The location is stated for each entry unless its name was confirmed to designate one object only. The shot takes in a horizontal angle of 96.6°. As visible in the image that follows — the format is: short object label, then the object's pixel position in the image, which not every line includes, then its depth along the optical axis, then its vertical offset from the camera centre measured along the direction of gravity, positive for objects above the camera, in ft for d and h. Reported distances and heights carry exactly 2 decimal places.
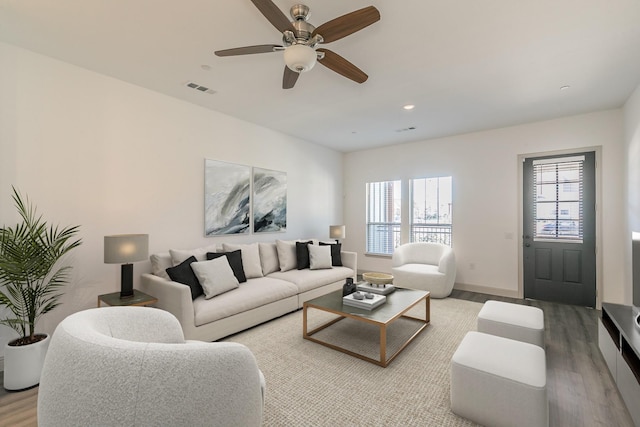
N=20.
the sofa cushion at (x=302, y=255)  14.84 -2.17
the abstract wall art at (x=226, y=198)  13.10 +0.80
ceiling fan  5.67 +3.99
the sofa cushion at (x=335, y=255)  15.97 -2.30
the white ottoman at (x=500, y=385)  5.40 -3.41
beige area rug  6.16 -4.34
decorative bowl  11.10 -2.53
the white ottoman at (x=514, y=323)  7.99 -3.17
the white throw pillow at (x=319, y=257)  14.82 -2.25
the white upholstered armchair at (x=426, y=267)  14.60 -2.95
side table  8.61 -2.66
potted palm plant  7.11 -2.00
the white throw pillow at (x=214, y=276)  10.09 -2.27
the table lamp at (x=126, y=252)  8.70 -1.19
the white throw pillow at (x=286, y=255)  14.42 -2.12
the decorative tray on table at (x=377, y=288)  10.85 -2.89
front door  13.48 -0.71
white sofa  9.03 -2.99
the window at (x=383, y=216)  19.71 -0.12
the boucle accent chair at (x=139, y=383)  3.27 -2.05
